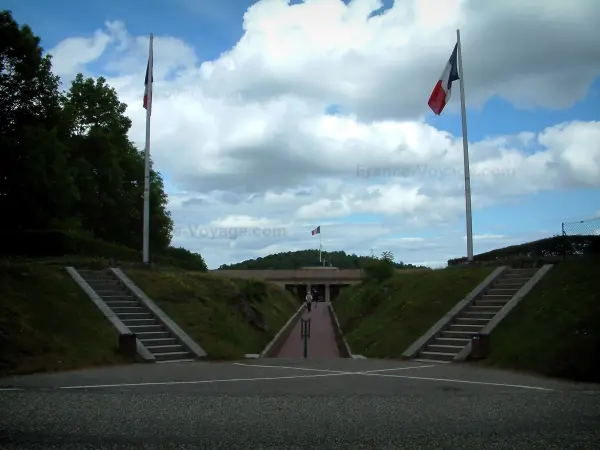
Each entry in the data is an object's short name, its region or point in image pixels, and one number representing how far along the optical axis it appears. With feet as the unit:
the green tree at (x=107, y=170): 127.85
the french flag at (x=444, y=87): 73.10
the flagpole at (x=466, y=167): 73.87
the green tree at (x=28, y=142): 87.45
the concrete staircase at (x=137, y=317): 52.37
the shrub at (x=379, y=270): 100.37
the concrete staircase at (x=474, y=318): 53.16
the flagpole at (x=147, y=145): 77.46
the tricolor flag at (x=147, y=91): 77.87
